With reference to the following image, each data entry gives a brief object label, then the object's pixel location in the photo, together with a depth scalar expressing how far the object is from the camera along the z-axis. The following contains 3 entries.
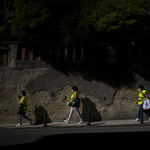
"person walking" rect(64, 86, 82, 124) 10.27
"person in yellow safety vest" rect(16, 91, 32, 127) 10.26
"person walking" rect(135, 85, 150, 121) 10.23
